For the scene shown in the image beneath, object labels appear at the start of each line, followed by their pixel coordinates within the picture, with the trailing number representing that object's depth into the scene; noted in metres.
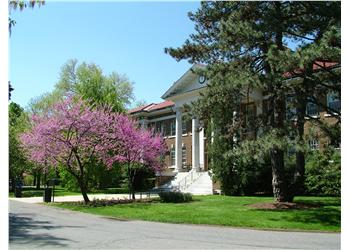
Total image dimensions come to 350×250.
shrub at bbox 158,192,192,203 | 24.84
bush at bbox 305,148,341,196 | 26.65
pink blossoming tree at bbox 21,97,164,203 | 25.58
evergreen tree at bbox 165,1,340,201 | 17.66
